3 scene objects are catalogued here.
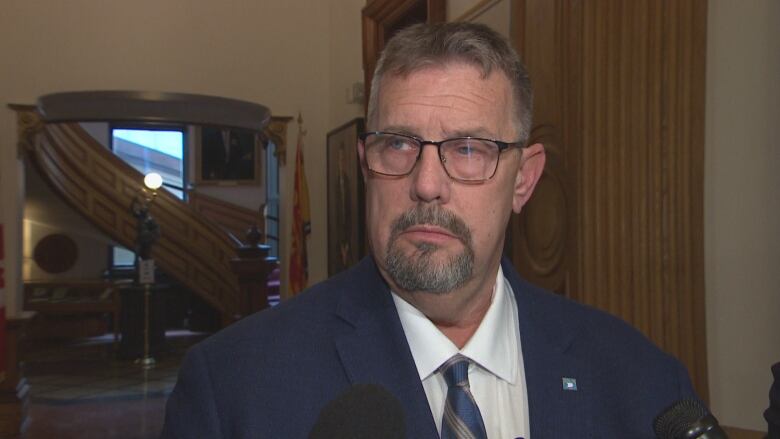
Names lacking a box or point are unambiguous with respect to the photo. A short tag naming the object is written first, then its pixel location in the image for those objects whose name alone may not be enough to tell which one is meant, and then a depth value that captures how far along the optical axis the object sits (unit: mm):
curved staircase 12453
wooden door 2463
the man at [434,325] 1451
